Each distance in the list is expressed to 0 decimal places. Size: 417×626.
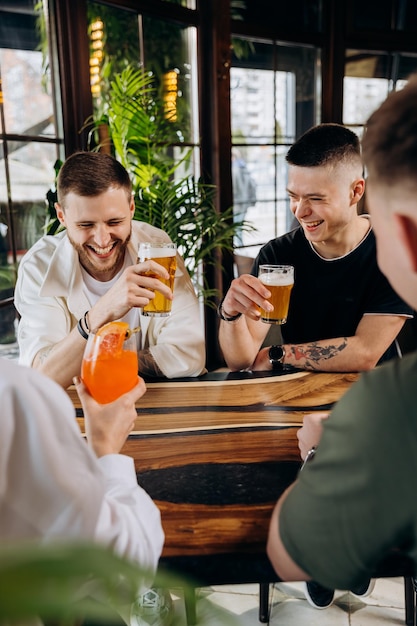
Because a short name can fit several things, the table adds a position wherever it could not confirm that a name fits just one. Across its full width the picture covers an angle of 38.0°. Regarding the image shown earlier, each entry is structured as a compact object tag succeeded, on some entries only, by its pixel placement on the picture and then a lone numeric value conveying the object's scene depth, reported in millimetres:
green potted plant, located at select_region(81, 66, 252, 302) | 3254
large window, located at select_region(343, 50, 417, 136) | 5098
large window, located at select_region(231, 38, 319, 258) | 4598
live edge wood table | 958
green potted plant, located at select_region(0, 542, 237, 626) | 239
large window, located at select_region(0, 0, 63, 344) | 3002
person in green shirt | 711
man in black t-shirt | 1934
